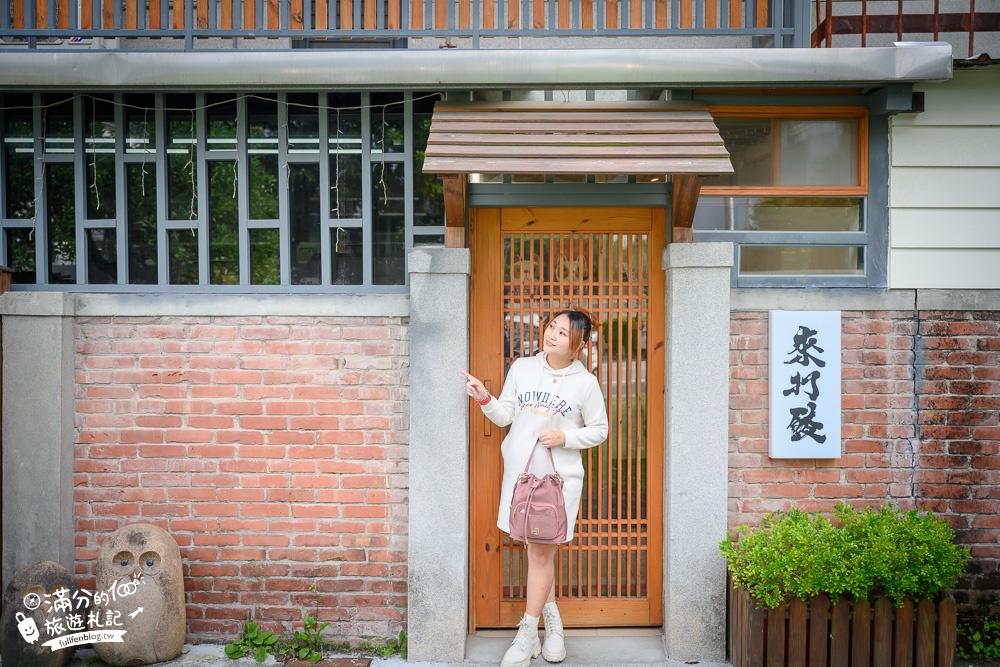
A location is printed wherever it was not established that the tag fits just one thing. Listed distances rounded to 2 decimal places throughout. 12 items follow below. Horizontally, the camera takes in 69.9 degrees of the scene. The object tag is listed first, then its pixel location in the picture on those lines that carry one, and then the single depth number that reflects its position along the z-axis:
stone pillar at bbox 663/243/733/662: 4.62
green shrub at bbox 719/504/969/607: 4.12
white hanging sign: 4.66
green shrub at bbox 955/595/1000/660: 4.69
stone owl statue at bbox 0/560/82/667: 4.29
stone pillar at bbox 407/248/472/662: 4.60
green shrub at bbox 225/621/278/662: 4.68
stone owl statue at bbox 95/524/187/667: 4.38
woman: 4.33
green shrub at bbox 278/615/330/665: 4.73
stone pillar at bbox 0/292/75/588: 4.68
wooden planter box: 4.20
